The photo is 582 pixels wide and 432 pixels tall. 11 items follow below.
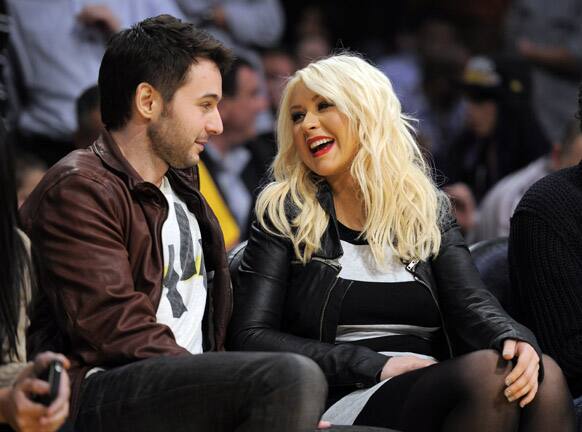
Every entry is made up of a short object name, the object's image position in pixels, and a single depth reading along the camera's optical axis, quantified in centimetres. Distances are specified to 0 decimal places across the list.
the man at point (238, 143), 1201
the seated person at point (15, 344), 468
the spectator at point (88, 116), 928
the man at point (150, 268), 529
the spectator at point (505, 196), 1141
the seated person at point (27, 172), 1002
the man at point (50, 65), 1128
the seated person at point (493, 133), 1298
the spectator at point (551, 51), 1514
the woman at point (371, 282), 608
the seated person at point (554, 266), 683
